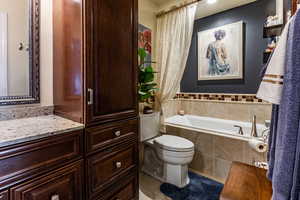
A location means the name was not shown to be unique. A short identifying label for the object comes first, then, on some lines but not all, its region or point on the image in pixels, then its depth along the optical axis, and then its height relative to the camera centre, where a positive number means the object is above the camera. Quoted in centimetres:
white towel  55 +7
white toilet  174 -73
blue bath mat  163 -109
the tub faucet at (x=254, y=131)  179 -45
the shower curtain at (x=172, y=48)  213 +63
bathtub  202 -52
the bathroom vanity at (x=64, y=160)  66 -36
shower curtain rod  204 +118
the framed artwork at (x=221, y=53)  256 +70
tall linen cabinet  93 +5
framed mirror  106 +28
